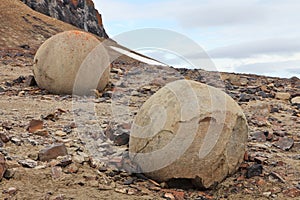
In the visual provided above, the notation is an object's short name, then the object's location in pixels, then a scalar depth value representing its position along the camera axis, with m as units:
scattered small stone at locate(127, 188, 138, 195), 4.59
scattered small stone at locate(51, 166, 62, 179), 4.65
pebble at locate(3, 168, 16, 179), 4.53
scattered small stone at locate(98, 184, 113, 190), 4.60
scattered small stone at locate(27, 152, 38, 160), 5.08
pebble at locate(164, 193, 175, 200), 4.56
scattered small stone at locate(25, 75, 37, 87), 10.96
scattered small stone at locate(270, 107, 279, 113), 9.84
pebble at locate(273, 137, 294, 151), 6.46
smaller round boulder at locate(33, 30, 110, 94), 9.64
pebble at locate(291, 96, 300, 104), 11.57
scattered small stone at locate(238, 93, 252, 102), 10.91
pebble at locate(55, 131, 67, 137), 6.17
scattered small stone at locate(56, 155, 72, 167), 4.89
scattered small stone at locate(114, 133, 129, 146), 5.93
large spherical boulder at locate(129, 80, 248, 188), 4.67
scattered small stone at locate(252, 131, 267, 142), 6.81
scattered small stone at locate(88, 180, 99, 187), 4.62
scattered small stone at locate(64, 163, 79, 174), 4.80
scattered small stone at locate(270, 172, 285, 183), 5.17
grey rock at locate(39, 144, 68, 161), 5.00
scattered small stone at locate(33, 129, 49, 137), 6.07
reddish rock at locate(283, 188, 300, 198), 4.88
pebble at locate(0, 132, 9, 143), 5.56
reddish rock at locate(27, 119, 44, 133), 6.24
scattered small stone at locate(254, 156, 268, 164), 5.56
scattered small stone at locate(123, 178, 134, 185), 4.80
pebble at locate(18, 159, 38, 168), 4.80
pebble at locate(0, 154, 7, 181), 4.45
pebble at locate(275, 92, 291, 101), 11.95
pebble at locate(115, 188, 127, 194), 4.59
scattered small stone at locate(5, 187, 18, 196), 4.23
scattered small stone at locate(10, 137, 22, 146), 5.56
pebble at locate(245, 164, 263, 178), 5.19
